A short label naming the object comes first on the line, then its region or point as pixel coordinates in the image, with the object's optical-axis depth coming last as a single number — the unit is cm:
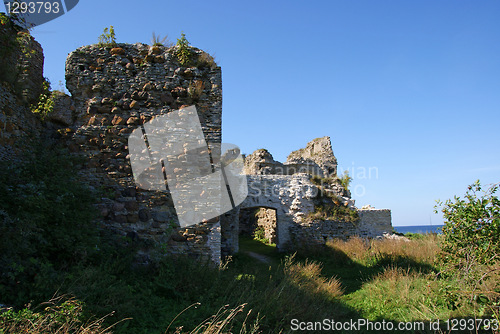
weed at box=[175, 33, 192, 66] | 639
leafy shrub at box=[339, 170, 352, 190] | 1550
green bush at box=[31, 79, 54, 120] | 590
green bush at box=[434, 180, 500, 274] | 592
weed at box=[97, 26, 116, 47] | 624
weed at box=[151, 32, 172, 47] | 644
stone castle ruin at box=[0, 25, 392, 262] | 568
